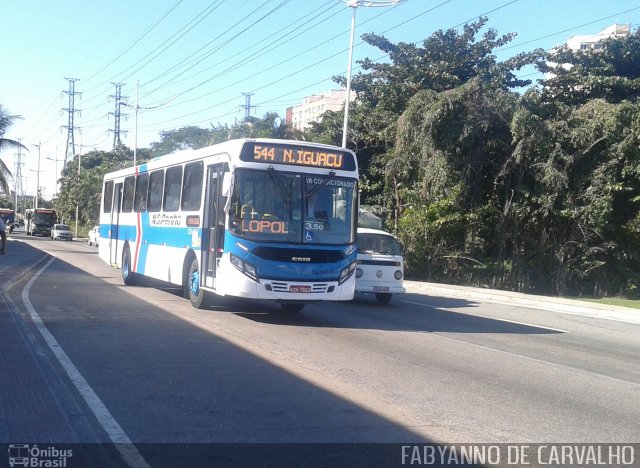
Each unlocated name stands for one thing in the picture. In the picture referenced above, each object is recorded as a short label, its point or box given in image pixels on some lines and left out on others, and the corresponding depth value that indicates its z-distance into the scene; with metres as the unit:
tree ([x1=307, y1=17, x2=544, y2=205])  33.03
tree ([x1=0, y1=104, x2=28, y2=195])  37.50
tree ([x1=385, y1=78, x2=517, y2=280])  27.97
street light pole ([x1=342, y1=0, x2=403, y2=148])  29.42
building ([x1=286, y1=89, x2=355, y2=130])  126.50
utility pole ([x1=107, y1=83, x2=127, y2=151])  76.81
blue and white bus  13.13
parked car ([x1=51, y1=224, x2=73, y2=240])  65.12
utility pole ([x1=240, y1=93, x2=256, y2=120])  78.84
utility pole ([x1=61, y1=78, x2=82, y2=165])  82.38
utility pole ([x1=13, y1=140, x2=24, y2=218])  112.56
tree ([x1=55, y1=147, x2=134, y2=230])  73.88
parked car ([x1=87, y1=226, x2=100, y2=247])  53.25
